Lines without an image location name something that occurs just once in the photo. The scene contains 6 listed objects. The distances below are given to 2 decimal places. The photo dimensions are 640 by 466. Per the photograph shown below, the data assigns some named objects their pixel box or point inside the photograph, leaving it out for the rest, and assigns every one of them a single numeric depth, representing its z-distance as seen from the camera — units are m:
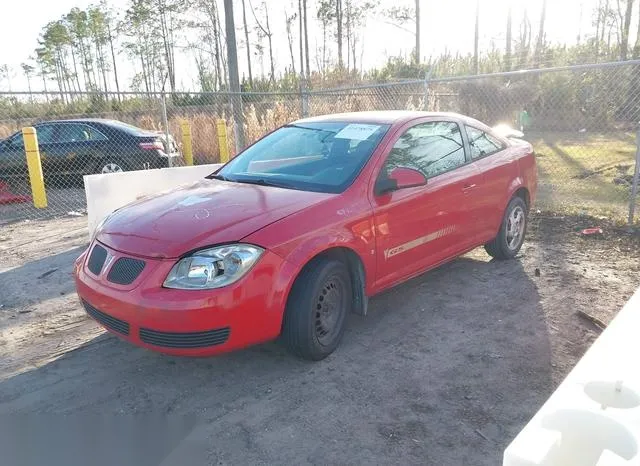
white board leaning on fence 6.33
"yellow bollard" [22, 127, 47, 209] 9.05
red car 3.01
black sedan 10.97
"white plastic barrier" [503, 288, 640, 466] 1.10
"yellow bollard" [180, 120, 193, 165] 12.80
